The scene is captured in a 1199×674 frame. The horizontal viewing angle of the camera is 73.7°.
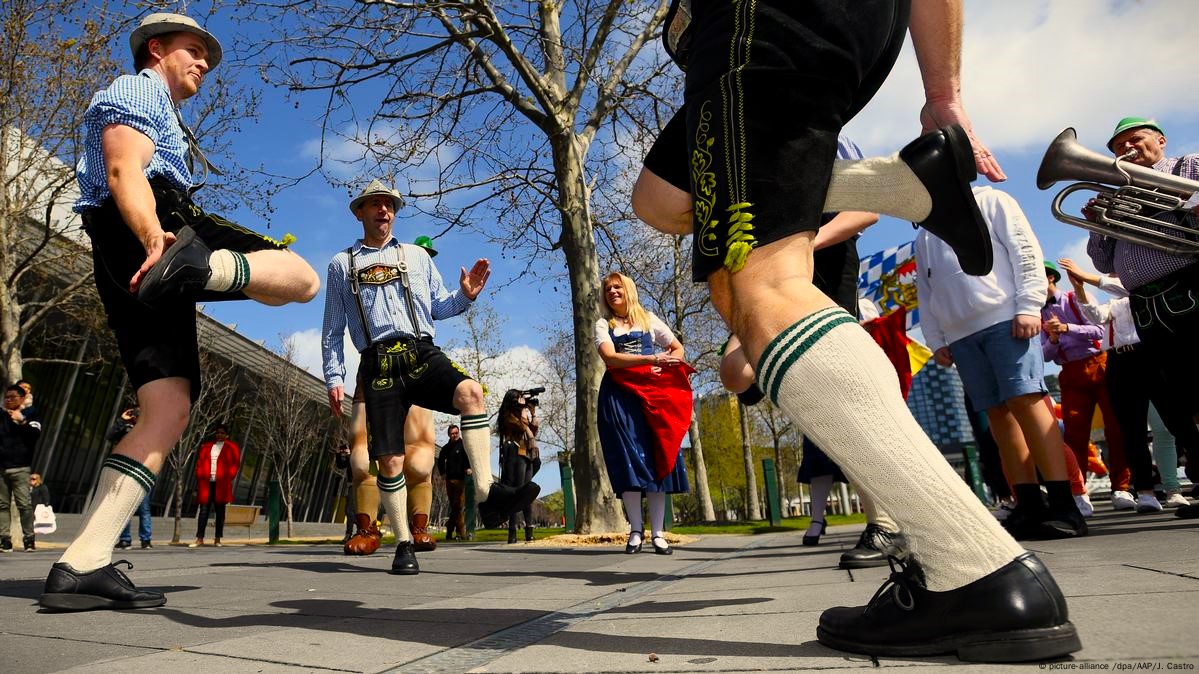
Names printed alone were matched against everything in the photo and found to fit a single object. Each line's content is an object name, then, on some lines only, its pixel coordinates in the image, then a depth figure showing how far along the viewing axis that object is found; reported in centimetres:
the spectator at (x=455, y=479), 1338
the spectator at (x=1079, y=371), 761
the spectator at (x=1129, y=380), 647
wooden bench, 2711
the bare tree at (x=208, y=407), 2635
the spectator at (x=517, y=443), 1001
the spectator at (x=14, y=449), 1031
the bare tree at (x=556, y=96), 1058
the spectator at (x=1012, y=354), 446
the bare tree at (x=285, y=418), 3288
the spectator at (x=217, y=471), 1409
